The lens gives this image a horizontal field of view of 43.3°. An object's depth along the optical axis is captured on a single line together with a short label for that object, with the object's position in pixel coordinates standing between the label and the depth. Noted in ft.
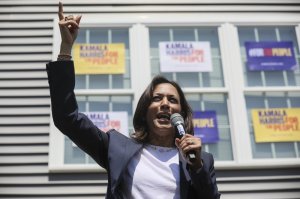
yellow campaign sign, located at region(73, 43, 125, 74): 14.10
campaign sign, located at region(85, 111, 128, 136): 13.28
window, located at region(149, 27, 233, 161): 13.47
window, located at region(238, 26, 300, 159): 13.50
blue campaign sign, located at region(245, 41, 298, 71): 14.57
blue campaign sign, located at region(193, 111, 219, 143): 13.30
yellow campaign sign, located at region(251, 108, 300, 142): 13.57
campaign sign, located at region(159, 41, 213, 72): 14.24
